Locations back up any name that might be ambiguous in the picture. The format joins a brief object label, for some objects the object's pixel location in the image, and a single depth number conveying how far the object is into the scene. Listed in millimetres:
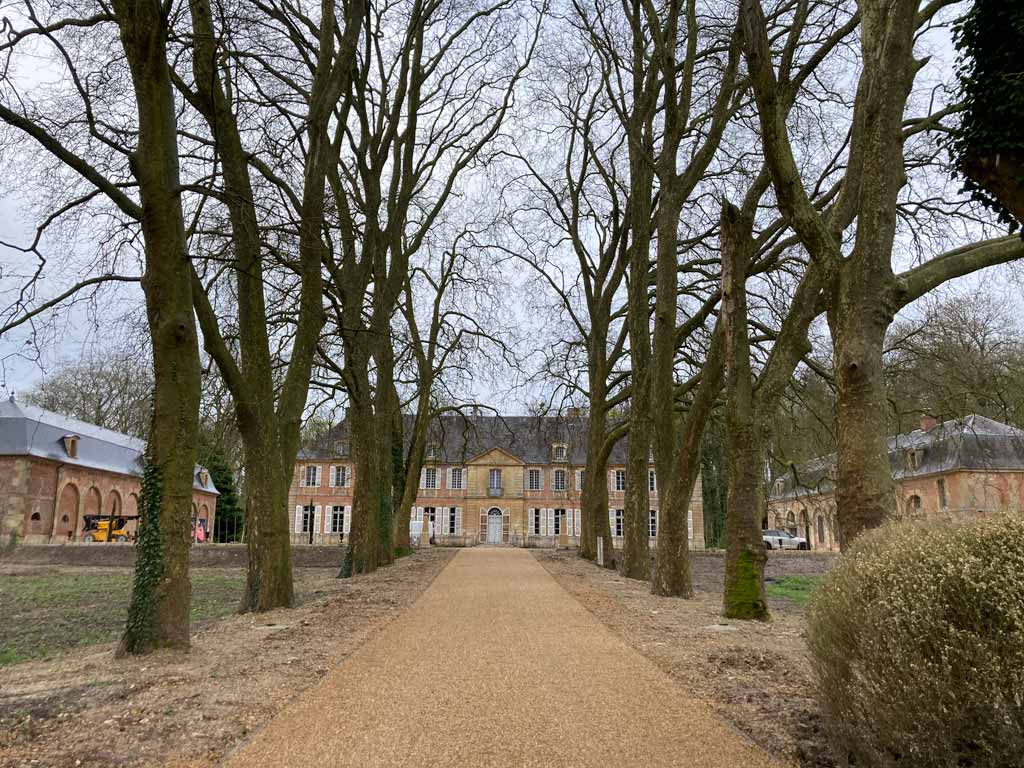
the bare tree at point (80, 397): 36938
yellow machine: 36375
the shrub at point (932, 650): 2756
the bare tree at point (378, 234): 15711
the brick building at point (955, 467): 34594
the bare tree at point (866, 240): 6859
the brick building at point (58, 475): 34406
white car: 47000
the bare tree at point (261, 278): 9148
